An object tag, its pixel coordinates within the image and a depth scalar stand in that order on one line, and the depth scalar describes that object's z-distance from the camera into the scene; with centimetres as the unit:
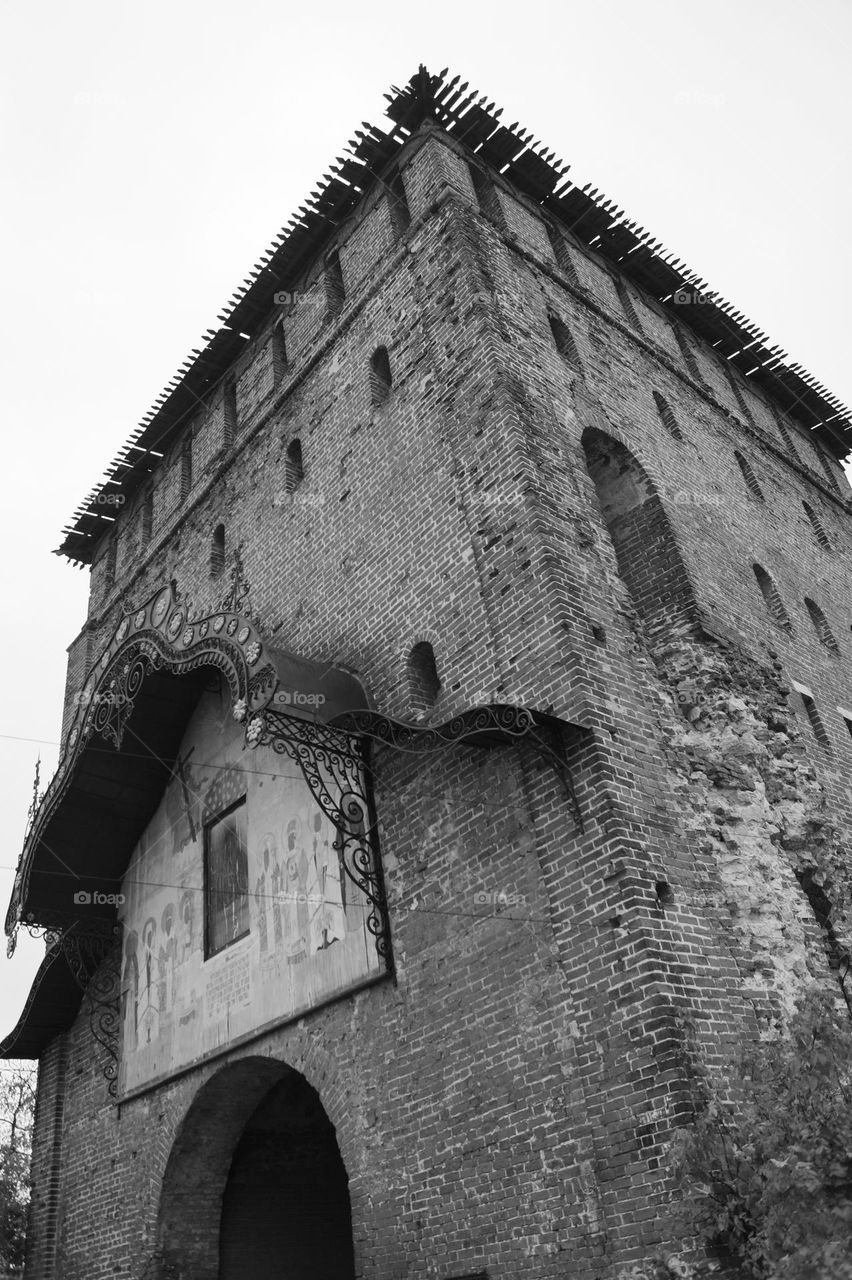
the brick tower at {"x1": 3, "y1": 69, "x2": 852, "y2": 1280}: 743
